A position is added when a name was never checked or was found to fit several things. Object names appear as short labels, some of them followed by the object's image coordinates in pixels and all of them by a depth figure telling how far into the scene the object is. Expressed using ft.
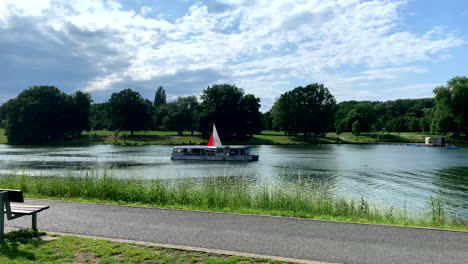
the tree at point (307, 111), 379.96
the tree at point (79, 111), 352.90
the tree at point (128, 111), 376.48
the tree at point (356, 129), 399.65
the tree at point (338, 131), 400.47
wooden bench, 26.99
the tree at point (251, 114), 365.59
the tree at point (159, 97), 605.73
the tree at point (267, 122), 481.46
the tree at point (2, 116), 543.39
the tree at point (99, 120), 462.11
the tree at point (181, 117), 380.17
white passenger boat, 195.19
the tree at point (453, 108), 338.75
